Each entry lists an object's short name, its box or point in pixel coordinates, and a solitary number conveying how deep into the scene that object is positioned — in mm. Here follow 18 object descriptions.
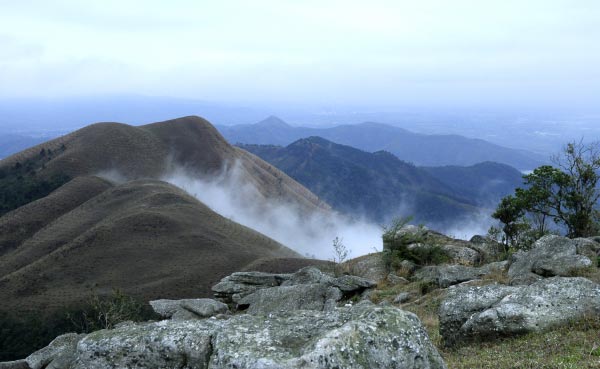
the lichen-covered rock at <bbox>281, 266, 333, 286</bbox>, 26766
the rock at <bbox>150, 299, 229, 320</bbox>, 22036
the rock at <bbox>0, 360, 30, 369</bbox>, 16875
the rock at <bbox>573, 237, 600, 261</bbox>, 21591
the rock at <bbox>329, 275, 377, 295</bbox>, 23398
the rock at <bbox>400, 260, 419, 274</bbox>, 28391
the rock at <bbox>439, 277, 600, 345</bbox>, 11555
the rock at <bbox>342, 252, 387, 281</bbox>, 30031
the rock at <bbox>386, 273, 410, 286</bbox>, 25345
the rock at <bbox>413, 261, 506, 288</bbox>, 21391
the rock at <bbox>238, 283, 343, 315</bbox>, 21878
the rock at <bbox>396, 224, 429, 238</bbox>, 33328
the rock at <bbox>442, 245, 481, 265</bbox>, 30922
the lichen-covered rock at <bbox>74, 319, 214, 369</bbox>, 7590
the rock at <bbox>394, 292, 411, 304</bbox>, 20984
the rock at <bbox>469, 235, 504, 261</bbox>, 31116
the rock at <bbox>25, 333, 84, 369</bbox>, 13705
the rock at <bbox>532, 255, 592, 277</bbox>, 18312
